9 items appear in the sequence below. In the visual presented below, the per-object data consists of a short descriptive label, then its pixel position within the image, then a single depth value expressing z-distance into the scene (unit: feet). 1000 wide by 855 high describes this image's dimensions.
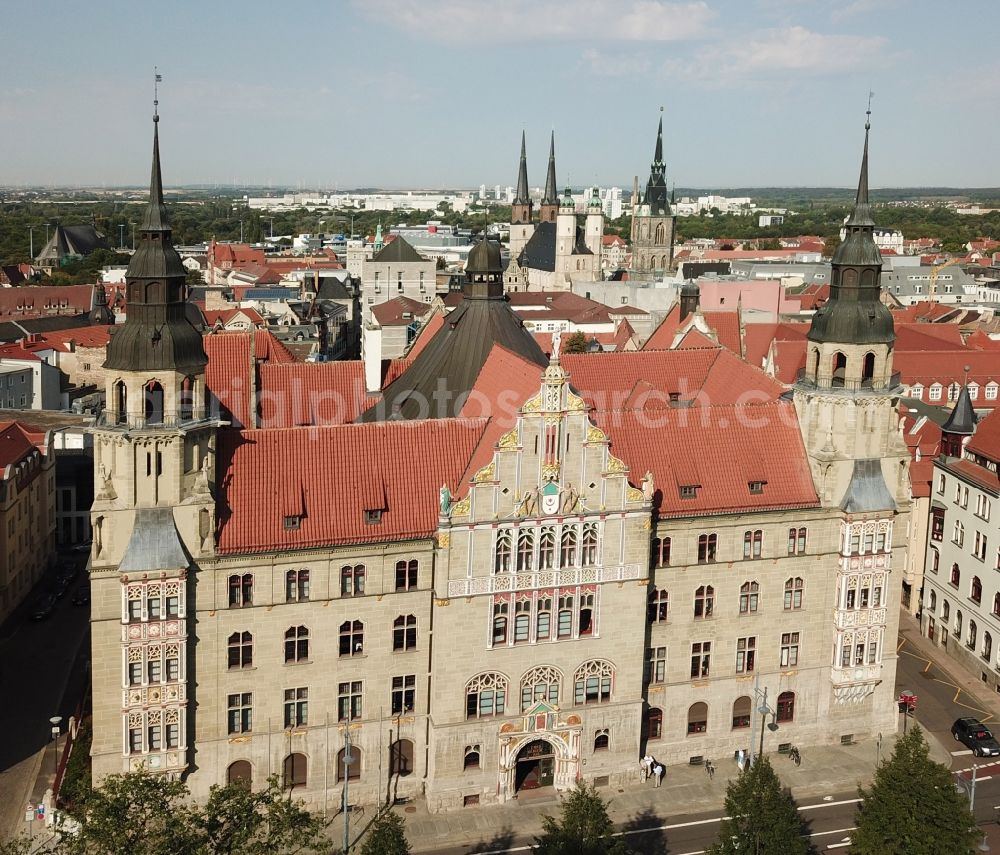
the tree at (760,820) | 147.33
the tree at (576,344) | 445.42
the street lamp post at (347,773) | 163.28
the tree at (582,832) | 140.97
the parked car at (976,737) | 198.70
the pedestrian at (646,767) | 187.11
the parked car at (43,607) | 242.15
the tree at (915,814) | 148.36
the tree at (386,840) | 140.87
